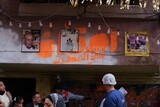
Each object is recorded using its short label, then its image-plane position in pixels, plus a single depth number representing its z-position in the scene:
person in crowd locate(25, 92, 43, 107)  8.62
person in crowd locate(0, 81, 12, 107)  8.08
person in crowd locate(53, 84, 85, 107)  8.56
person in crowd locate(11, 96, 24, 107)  8.26
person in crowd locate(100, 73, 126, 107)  5.84
